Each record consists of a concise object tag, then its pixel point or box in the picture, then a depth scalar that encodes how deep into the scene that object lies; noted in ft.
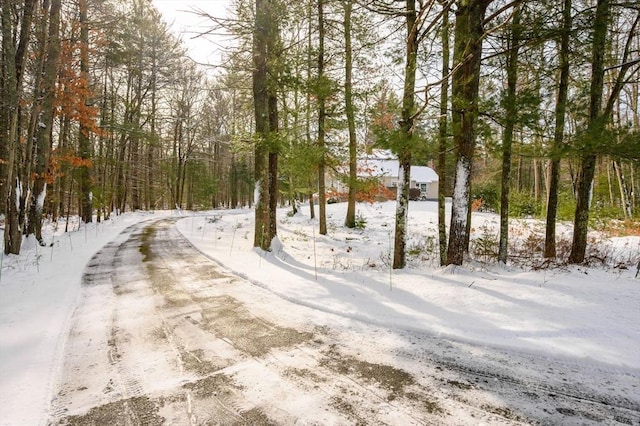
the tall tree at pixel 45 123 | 28.89
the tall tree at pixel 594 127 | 18.26
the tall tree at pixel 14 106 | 24.33
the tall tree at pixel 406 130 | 19.70
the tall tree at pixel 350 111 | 34.50
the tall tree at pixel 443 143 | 22.97
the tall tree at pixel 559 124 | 19.77
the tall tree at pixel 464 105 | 18.45
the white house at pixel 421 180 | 115.99
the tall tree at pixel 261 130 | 28.40
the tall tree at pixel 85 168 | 40.66
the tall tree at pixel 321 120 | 28.91
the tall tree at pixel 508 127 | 18.90
